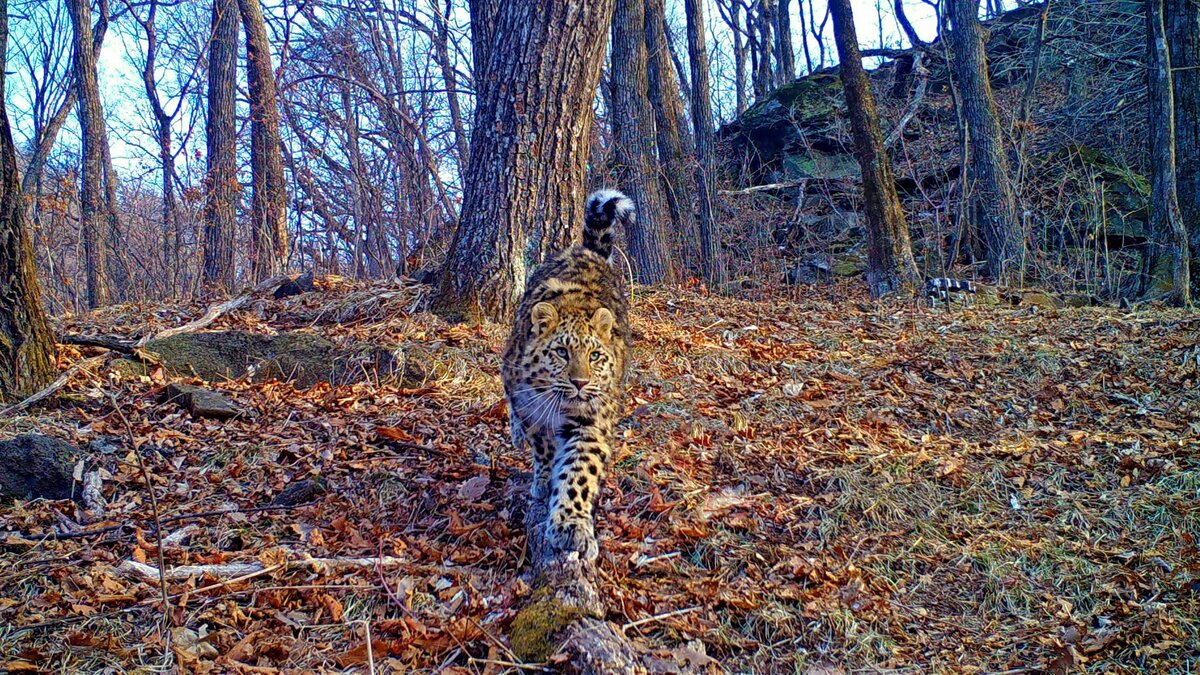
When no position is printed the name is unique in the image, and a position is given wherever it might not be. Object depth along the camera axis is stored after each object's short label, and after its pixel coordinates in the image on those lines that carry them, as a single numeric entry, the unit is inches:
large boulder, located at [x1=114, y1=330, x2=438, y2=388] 283.7
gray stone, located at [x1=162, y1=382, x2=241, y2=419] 247.9
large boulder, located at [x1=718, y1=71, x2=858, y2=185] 786.2
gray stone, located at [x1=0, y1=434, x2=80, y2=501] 197.9
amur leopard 191.6
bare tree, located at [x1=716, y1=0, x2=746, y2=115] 1268.5
